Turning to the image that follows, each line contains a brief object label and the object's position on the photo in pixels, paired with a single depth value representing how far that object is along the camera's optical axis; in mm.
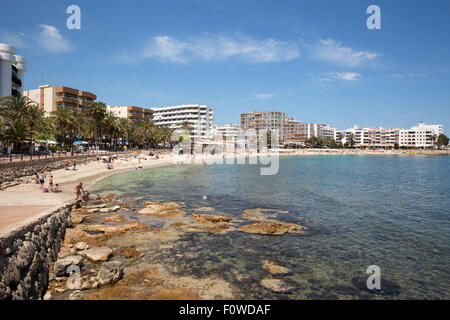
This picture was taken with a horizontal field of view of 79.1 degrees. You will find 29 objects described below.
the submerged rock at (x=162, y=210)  18234
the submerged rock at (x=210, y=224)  15000
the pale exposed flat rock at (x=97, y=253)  10785
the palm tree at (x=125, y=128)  78969
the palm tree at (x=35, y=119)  44638
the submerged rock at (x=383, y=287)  9133
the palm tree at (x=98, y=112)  59500
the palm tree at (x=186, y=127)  115138
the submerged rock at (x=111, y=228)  14354
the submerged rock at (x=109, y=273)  8995
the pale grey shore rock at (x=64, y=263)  9695
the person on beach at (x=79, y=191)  20250
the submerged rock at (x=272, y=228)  14891
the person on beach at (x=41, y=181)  24047
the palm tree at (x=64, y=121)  55969
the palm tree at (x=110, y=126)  64375
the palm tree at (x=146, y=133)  87056
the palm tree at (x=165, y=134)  97762
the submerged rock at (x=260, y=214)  17969
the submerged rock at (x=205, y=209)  19938
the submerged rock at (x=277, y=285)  9055
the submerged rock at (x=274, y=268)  10375
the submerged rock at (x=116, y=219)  16500
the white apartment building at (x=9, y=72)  56125
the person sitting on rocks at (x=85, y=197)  20808
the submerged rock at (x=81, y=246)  11906
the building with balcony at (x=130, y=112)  111938
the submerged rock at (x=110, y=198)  22738
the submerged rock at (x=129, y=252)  11281
